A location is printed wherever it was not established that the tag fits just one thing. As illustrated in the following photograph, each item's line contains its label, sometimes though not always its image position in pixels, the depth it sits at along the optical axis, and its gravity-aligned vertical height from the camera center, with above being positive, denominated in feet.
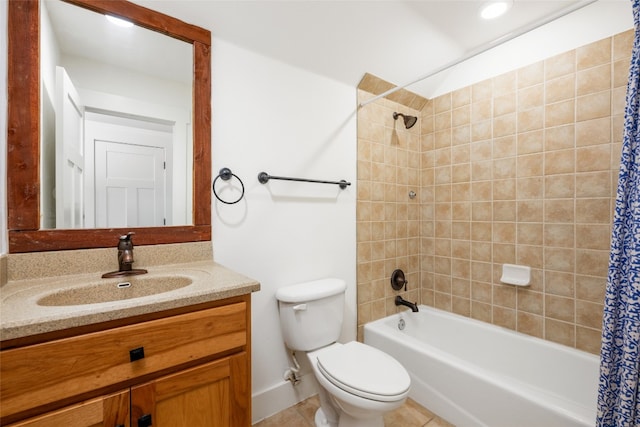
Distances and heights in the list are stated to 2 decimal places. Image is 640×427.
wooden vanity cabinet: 2.22 -1.50
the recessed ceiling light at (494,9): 5.31 +4.00
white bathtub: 4.24 -3.05
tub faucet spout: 7.12 -2.37
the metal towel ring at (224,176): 4.72 +0.64
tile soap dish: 5.99 -1.40
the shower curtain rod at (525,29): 3.51 +2.55
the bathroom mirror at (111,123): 3.69 +1.34
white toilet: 3.86 -2.44
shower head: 7.17 +2.41
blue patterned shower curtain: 3.07 -0.98
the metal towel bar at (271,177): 5.15 +0.66
